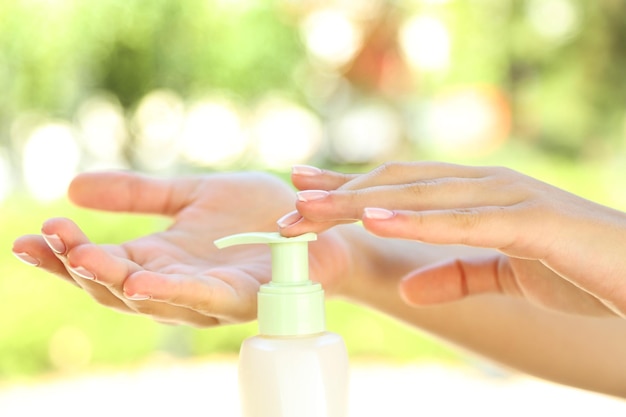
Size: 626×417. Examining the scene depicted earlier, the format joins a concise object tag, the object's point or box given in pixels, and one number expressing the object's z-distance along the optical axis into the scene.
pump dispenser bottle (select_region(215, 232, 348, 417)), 0.87
